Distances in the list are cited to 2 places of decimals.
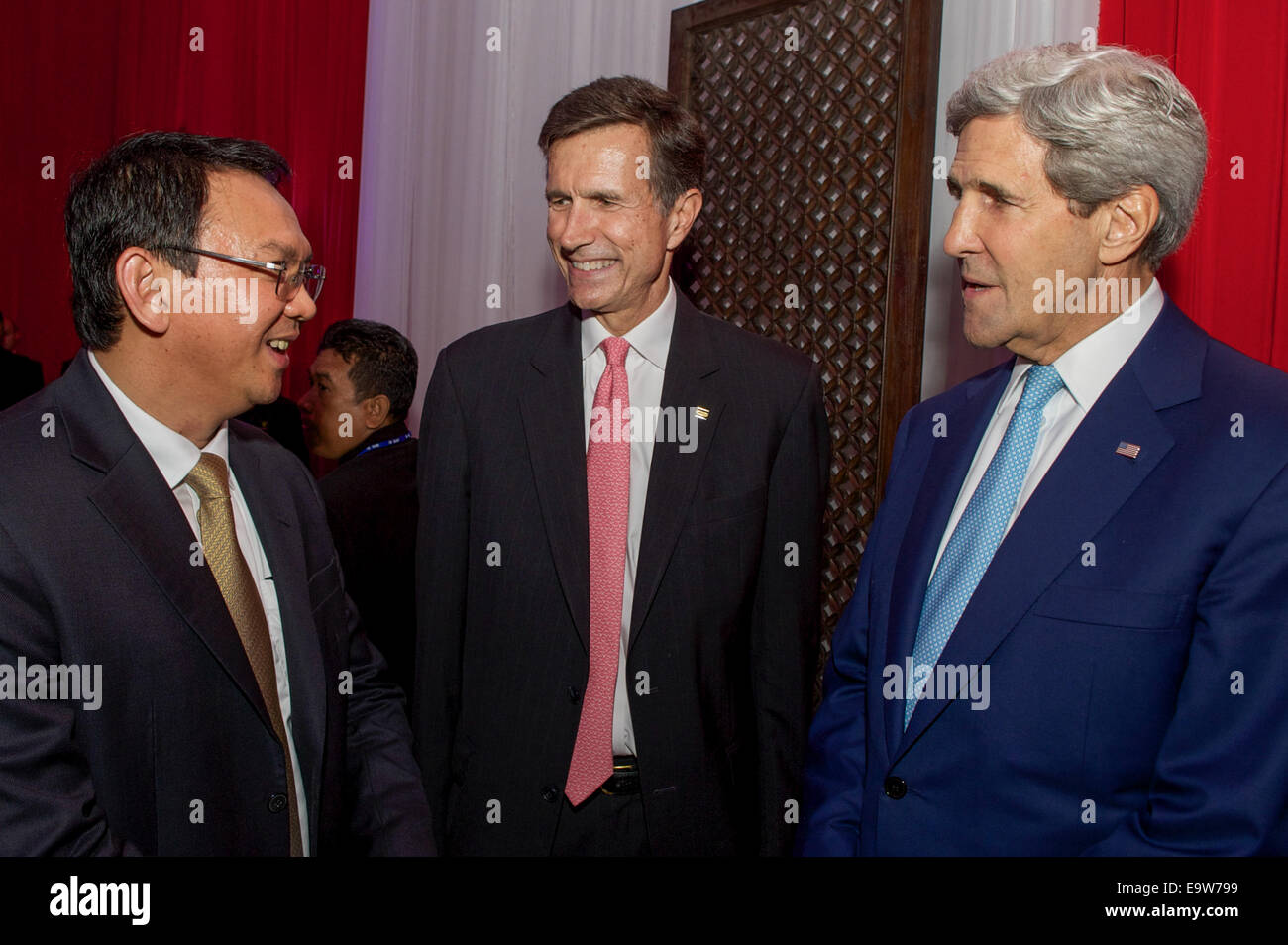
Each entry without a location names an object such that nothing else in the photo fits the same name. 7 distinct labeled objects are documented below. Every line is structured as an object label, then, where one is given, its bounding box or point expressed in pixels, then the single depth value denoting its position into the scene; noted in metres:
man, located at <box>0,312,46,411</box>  5.02
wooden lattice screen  2.64
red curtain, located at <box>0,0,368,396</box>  5.11
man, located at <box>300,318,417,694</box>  2.76
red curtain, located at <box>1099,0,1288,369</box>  2.06
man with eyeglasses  1.28
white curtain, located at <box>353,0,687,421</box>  3.92
